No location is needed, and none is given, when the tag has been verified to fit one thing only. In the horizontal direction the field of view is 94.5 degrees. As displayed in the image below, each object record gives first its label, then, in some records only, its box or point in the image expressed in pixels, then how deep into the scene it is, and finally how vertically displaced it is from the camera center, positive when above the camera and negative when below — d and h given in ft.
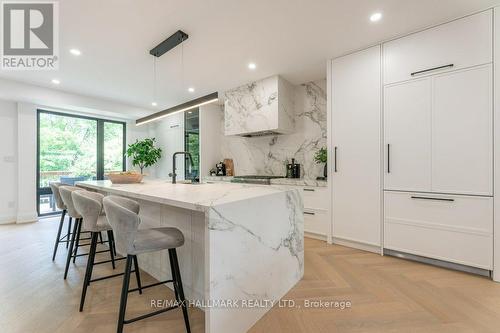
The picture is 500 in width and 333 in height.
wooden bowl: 8.98 -0.50
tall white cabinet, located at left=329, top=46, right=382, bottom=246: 9.15 +0.80
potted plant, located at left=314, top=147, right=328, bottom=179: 11.52 +0.40
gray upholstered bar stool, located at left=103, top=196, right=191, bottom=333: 4.44 -1.53
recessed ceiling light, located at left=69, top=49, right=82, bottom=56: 9.69 +4.82
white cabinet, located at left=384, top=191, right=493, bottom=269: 7.16 -2.10
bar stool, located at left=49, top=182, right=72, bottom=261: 9.50 -1.41
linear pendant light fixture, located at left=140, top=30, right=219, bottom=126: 8.17 +4.70
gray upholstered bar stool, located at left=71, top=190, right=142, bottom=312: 6.02 -1.34
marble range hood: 12.40 +3.25
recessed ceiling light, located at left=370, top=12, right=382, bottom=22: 7.43 +4.85
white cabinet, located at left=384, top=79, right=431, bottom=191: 8.07 +1.07
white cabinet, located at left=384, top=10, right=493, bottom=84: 7.15 +3.94
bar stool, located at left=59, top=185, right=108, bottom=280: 7.63 -1.59
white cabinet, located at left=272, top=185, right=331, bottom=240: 10.65 -2.23
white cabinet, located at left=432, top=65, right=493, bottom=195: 7.07 +1.04
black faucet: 8.53 -0.48
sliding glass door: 16.01 +1.15
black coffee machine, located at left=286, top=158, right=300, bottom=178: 13.32 -0.29
